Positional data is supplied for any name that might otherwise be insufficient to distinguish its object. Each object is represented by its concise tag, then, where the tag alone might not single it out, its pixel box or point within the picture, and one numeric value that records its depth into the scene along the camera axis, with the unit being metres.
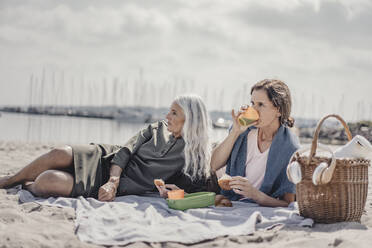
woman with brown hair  4.30
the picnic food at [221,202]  4.19
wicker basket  3.60
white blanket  3.21
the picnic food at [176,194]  4.14
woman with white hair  4.50
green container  4.04
